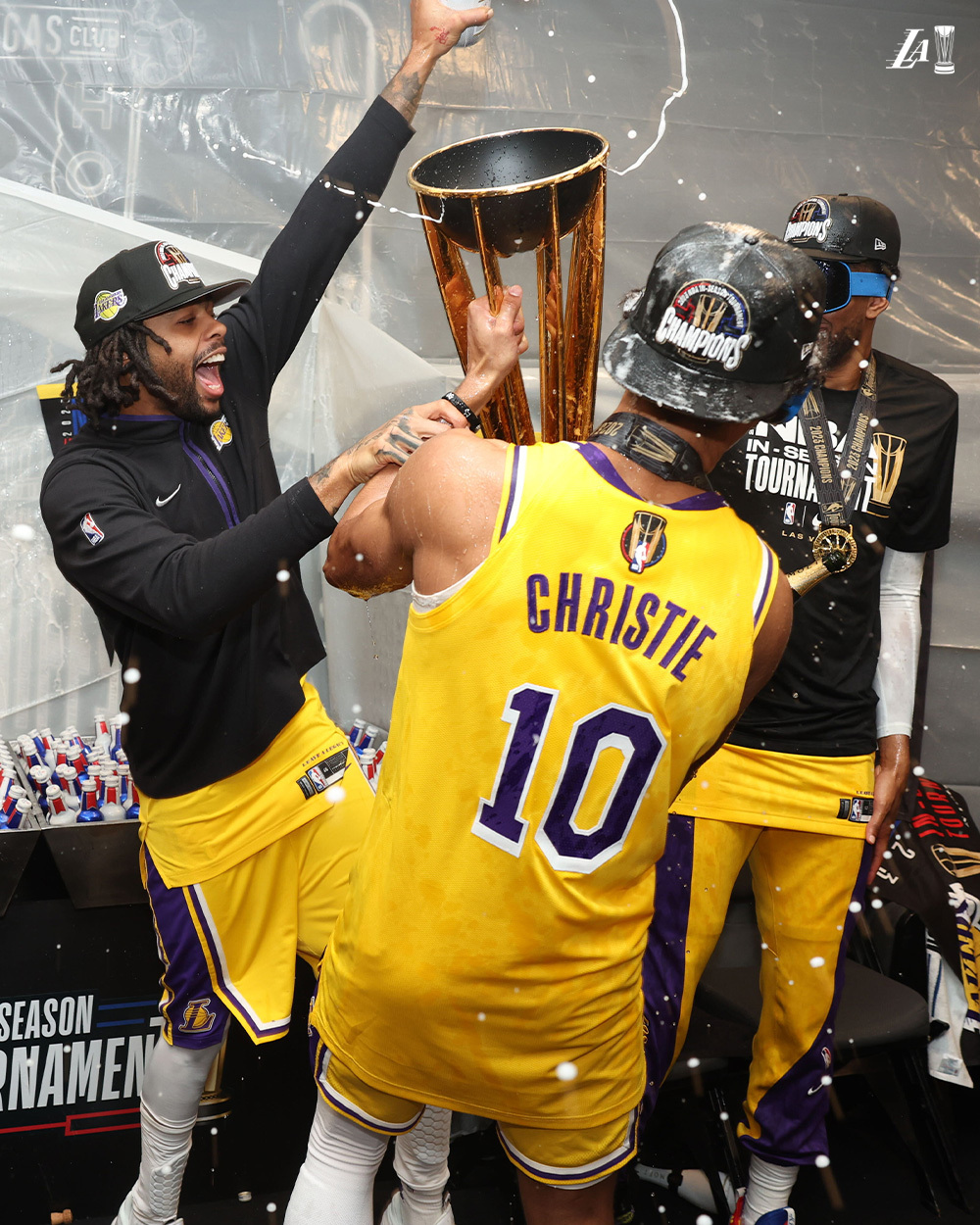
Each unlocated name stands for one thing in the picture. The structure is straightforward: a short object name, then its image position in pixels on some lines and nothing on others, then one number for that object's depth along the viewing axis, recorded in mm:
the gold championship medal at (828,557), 1880
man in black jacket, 2107
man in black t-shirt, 2264
